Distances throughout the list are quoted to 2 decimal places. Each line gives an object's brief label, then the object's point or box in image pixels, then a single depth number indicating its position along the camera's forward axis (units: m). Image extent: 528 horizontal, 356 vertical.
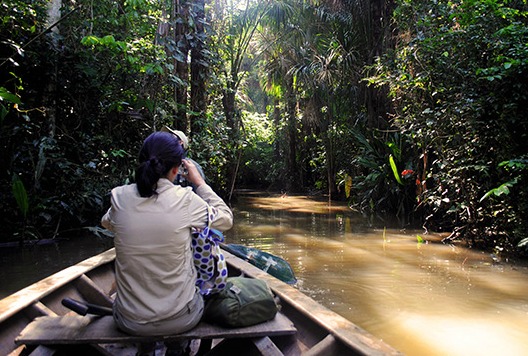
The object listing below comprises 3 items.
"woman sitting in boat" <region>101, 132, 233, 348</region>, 2.07
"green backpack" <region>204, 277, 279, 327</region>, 2.28
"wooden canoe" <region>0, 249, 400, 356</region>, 2.22
